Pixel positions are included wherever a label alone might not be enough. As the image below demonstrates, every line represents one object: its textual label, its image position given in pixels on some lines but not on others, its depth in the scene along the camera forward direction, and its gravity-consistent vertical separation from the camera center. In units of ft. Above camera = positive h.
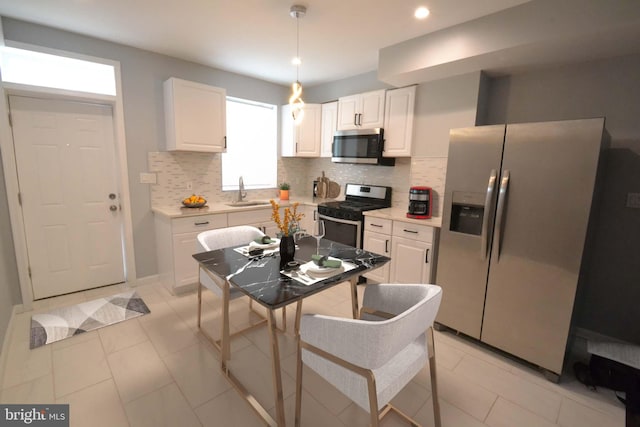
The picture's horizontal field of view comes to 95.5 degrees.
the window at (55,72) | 8.49 +2.94
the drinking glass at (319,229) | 6.22 -1.17
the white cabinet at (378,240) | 10.30 -2.32
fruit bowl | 10.82 -1.20
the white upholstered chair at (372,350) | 3.76 -2.49
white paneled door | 9.11 -0.88
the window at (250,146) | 13.24 +1.24
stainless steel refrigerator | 6.15 -1.20
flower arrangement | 5.92 -1.05
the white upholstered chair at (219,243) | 7.11 -1.97
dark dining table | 4.82 -1.93
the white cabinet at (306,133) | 13.70 +1.90
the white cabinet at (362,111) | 11.24 +2.59
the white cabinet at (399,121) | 10.40 +2.00
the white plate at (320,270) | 5.44 -1.81
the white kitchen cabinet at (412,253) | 9.19 -2.51
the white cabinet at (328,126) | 13.01 +2.17
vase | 5.98 -1.58
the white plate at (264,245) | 7.09 -1.79
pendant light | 7.23 +2.08
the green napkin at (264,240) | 7.34 -1.72
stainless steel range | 11.08 -1.42
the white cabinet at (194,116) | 10.42 +2.01
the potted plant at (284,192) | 14.01 -0.93
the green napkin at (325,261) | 5.65 -1.72
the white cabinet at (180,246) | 10.00 -2.67
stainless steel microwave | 11.25 +1.12
